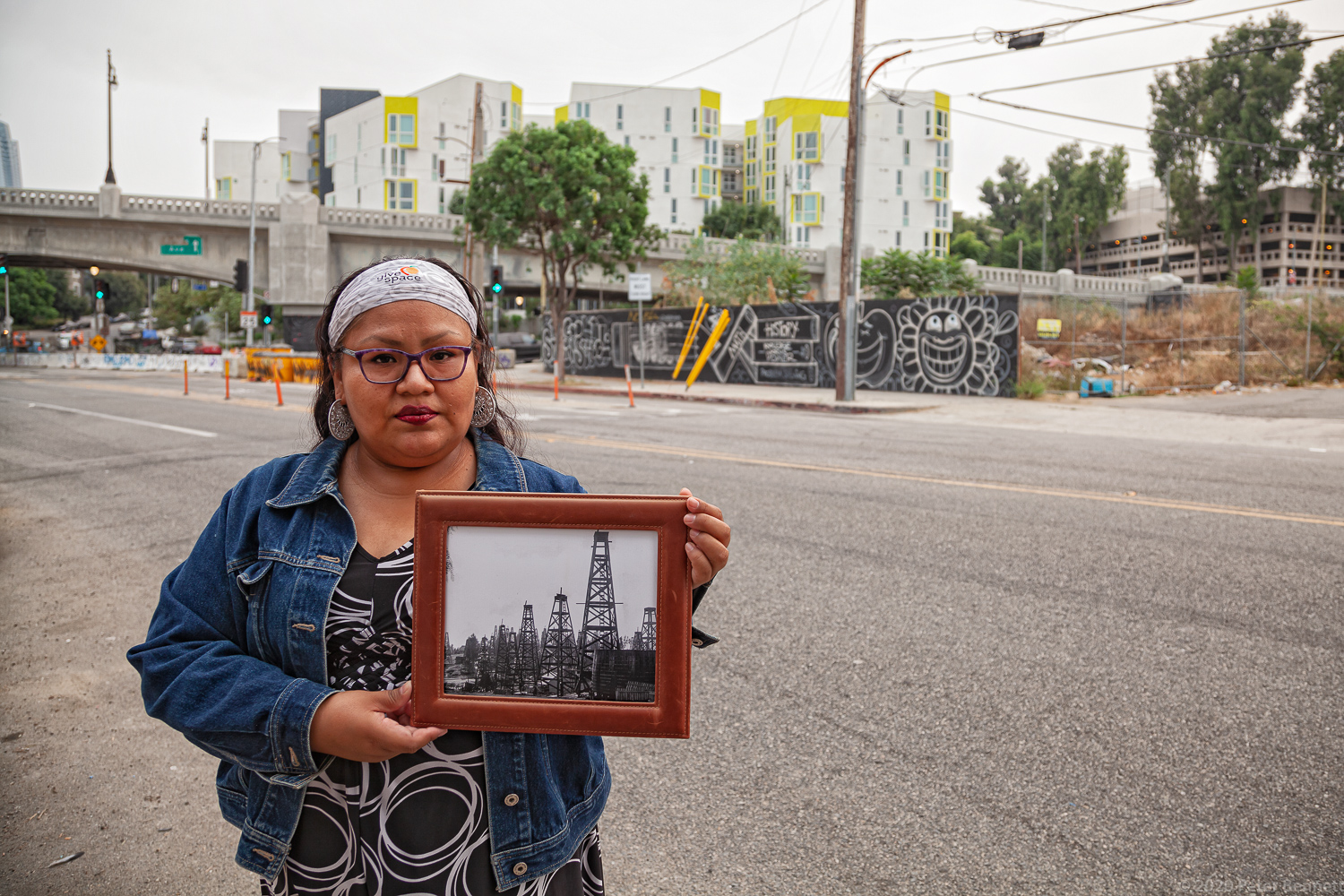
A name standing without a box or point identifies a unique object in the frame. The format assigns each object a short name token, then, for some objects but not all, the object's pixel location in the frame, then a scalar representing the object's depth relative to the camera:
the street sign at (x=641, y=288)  28.53
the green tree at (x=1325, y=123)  68.57
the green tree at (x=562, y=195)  30.92
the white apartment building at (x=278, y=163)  92.19
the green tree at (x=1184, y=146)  73.75
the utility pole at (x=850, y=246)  21.78
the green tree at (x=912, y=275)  31.80
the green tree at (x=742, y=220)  82.19
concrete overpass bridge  40.12
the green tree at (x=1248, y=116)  67.88
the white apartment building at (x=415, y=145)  79.12
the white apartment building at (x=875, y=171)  83.94
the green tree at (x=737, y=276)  37.47
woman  1.55
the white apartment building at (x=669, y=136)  84.25
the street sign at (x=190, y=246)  42.19
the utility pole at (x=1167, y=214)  72.50
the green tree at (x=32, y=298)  85.00
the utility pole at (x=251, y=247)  41.41
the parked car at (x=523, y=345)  49.38
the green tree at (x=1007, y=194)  110.29
